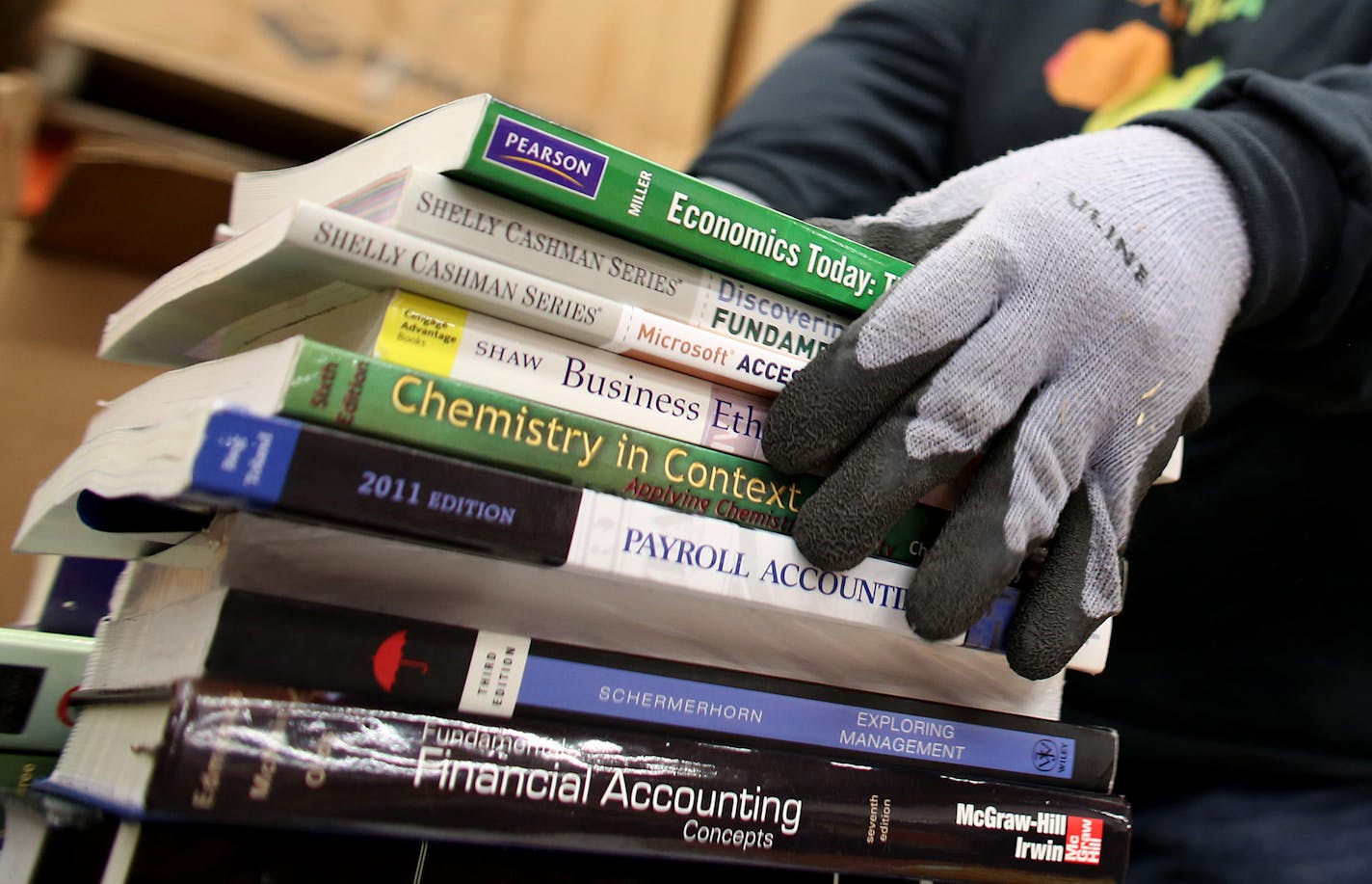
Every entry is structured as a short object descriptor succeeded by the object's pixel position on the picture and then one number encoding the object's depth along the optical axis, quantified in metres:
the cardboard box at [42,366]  0.84
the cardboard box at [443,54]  0.96
